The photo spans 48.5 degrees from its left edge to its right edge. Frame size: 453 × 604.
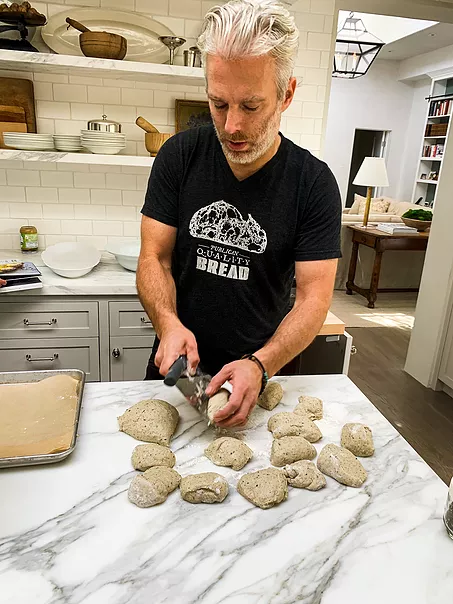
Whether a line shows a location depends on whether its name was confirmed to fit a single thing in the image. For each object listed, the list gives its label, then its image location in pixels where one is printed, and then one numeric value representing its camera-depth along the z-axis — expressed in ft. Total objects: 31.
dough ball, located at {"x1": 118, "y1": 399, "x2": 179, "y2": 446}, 3.52
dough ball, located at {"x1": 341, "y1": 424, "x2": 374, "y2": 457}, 3.51
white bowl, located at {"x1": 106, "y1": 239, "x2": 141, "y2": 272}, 8.52
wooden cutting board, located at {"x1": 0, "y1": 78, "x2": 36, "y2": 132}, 8.56
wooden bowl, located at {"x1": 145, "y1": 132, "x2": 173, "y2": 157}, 8.58
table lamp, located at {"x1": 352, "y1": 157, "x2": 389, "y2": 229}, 18.86
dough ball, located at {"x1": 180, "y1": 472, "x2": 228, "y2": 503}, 3.00
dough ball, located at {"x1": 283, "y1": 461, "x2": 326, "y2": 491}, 3.18
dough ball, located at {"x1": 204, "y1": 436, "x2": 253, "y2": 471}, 3.32
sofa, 18.69
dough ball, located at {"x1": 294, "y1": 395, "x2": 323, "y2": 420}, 3.93
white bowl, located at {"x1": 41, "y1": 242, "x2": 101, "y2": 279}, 8.50
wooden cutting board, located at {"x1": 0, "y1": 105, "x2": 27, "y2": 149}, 8.47
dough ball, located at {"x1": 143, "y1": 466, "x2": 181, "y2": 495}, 3.04
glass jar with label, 9.16
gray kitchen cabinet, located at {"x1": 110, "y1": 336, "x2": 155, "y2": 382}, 8.34
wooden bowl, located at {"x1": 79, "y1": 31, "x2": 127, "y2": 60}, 7.79
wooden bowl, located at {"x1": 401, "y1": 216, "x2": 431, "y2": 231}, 17.31
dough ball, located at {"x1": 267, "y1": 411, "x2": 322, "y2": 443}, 3.63
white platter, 8.33
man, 3.86
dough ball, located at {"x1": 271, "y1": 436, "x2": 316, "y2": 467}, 3.37
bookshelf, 26.16
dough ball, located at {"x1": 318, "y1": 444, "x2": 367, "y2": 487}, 3.23
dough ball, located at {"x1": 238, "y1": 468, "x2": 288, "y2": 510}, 2.99
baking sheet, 3.16
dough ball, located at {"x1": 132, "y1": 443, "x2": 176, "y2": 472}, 3.24
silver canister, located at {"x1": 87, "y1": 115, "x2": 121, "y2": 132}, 8.42
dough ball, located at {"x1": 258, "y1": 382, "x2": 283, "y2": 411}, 4.06
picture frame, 9.29
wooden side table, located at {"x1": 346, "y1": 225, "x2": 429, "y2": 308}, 16.98
